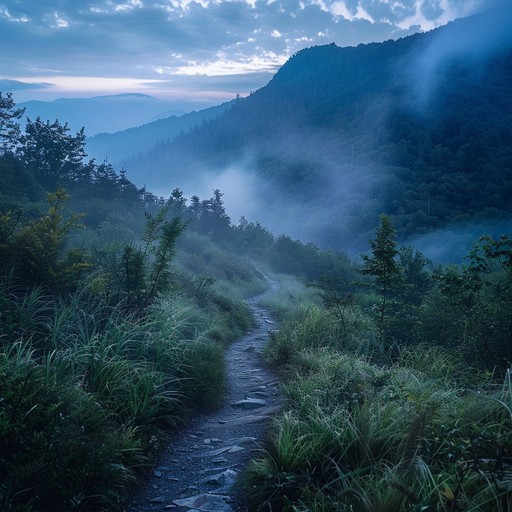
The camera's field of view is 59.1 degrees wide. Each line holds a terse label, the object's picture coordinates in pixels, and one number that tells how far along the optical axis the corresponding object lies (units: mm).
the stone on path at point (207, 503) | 3424
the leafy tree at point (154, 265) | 6613
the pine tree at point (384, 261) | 8000
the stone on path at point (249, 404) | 5766
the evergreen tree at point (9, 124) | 29109
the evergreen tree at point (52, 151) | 30141
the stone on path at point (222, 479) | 3787
